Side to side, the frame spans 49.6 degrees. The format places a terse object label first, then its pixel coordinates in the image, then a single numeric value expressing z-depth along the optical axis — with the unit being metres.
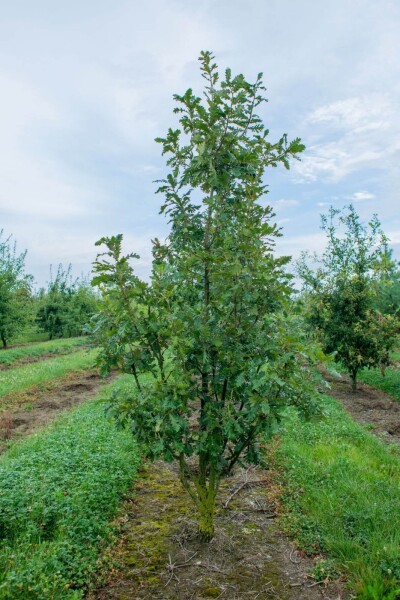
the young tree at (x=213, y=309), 3.50
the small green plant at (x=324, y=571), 3.72
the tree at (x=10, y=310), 24.23
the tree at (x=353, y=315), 12.02
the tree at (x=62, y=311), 34.31
